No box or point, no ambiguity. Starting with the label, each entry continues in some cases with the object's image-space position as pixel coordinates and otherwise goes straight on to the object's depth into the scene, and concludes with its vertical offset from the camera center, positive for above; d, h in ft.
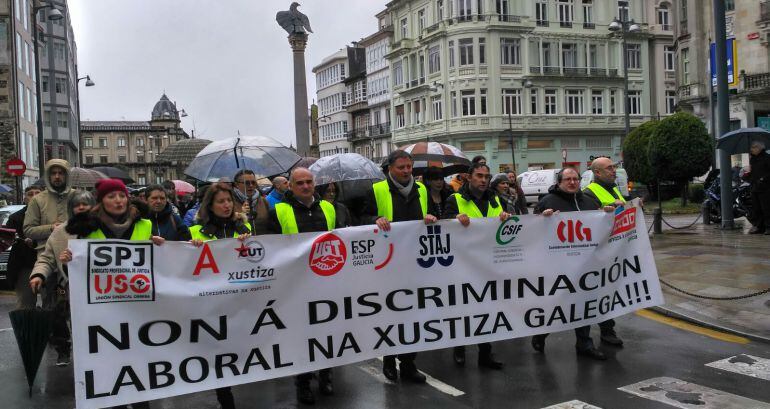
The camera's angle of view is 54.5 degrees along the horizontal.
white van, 122.83 +2.34
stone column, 91.81 +13.81
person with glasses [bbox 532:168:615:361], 23.72 -0.22
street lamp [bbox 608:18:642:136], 102.99 +23.07
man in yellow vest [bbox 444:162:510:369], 22.71 -0.17
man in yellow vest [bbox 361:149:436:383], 21.66 +0.01
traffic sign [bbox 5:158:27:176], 80.50 +5.67
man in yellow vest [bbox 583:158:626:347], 24.84 +0.07
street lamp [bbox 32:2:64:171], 85.55 +17.27
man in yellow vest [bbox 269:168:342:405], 20.65 -0.22
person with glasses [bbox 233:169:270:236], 29.78 +0.83
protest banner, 17.70 -2.49
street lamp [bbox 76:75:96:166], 129.94 +23.22
